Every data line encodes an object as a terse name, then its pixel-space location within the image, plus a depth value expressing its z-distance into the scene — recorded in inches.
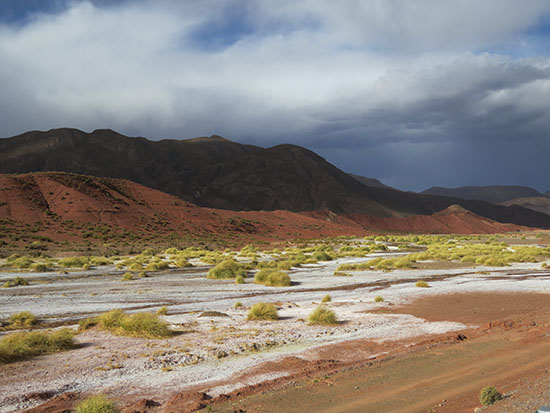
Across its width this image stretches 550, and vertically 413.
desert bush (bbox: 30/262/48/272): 1289.4
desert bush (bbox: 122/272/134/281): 1138.7
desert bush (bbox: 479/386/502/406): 318.7
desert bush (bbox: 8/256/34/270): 1352.9
